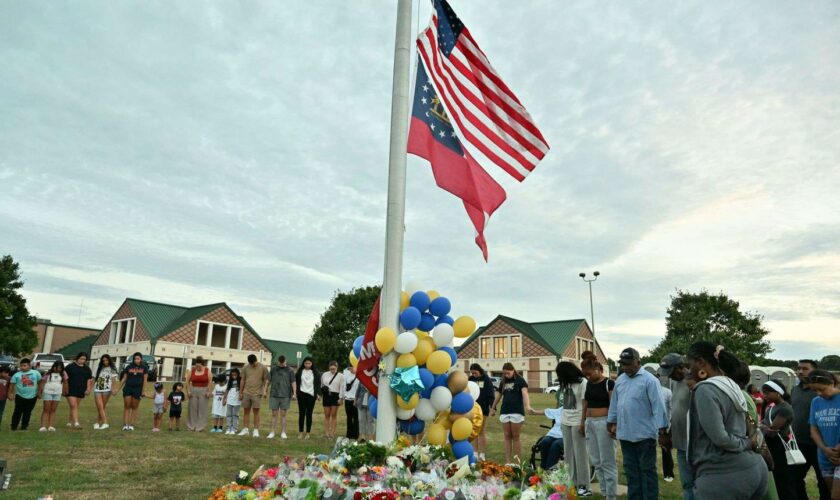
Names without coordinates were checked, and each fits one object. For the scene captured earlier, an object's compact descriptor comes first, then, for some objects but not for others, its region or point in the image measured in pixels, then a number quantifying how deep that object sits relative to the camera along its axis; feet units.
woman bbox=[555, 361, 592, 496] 25.62
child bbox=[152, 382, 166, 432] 44.73
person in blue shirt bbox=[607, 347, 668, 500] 19.67
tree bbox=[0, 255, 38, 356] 143.78
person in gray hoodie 12.19
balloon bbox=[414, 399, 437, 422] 19.74
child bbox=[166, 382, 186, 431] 44.42
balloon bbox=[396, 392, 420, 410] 19.25
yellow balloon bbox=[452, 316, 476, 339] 21.61
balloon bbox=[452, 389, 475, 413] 20.18
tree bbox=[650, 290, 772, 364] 139.13
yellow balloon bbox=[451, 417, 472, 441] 19.77
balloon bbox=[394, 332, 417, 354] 19.03
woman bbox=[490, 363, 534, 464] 30.81
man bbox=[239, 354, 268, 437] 41.60
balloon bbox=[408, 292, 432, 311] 20.84
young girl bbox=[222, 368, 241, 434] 43.52
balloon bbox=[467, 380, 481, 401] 21.43
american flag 21.53
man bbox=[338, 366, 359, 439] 39.70
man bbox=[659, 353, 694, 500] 19.25
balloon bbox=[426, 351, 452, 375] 19.94
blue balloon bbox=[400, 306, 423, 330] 19.83
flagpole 19.19
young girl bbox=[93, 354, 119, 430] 41.65
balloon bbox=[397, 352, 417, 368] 19.17
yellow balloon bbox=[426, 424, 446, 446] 19.93
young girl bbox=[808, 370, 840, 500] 18.08
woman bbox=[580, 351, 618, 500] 21.63
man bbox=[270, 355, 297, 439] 41.68
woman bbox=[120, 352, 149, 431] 42.27
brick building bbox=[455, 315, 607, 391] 169.07
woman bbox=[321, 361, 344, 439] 41.60
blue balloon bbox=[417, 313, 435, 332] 21.08
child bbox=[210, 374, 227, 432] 46.03
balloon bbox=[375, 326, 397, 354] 18.94
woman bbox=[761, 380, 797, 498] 20.49
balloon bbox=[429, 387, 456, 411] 19.74
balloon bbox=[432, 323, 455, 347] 20.66
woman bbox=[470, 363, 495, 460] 34.96
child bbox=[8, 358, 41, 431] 40.01
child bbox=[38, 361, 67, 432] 40.45
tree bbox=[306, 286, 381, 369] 146.92
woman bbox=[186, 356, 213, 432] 44.19
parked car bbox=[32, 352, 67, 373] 113.29
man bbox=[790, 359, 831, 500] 21.53
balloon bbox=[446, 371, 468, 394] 20.26
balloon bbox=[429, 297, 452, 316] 21.27
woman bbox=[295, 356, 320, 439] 42.22
